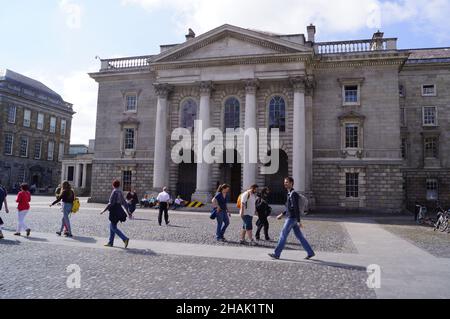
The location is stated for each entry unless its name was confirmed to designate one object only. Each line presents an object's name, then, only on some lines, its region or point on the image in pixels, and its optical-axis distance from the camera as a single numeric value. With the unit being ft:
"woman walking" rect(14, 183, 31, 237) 38.68
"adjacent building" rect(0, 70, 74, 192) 164.45
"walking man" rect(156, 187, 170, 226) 54.03
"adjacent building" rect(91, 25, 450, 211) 91.15
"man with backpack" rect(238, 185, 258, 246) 36.96
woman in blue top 39.68
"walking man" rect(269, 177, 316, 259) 29.19
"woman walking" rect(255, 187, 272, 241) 41.47
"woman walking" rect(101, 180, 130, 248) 33.19
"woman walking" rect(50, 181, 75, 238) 39.60
